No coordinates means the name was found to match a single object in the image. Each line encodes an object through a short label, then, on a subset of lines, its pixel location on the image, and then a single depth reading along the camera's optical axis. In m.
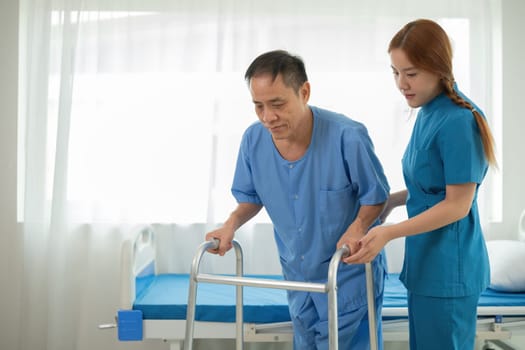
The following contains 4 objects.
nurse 1.59
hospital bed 2.41
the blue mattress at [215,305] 2.42
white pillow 2.56
